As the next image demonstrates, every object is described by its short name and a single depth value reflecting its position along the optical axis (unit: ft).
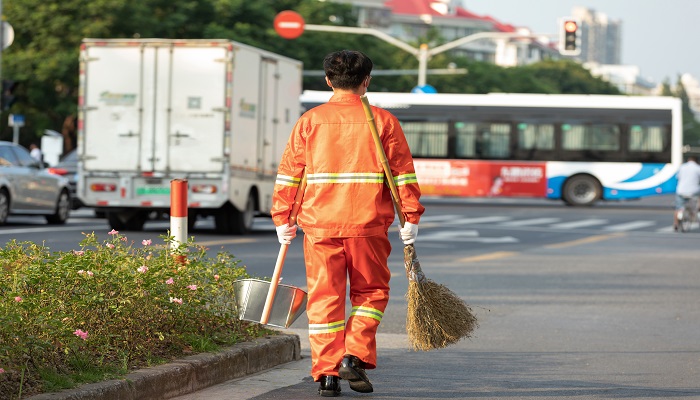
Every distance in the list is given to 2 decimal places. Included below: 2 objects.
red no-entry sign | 146.10
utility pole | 138.00
